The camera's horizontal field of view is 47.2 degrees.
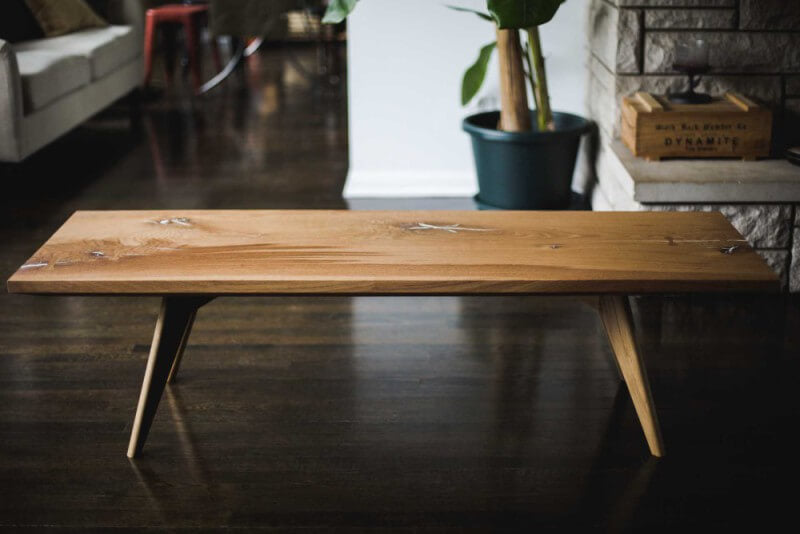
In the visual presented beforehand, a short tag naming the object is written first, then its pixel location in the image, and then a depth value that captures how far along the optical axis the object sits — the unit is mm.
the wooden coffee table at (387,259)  1581
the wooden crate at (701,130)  2520
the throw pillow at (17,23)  4123
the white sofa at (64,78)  3301
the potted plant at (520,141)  2947
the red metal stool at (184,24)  5031
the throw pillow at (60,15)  4360
